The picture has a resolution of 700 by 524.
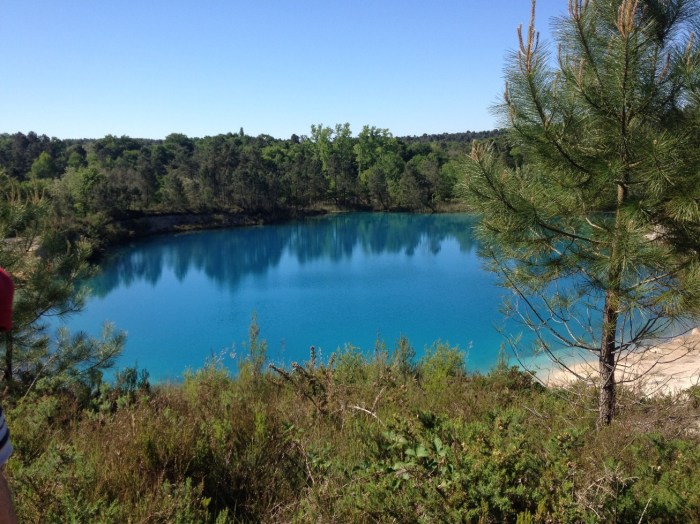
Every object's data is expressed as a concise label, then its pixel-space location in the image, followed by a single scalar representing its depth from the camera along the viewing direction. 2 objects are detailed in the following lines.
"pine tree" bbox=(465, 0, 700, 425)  2.54
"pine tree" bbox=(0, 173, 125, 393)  5.18
